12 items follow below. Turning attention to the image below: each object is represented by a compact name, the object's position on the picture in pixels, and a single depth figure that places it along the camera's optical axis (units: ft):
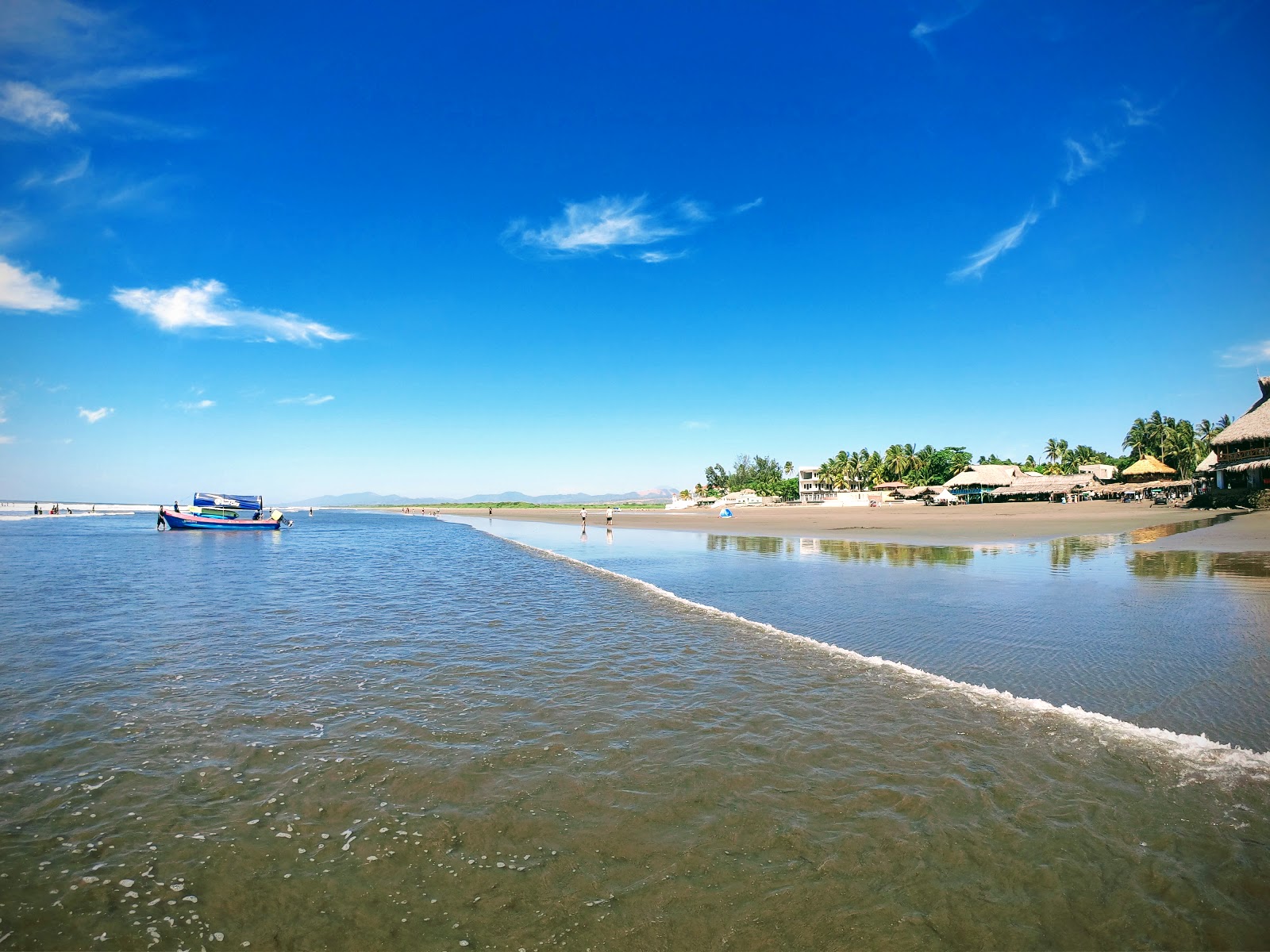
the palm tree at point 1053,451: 401.49
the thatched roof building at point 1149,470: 244.22
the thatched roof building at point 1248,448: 123.85
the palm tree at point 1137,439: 333.01
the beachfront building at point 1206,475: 149.48
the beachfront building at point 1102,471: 307.99
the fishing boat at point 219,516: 197.74
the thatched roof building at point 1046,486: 249.34
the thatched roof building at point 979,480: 290.56
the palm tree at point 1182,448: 293.84
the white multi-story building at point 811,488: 469.16
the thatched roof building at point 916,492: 314.65
